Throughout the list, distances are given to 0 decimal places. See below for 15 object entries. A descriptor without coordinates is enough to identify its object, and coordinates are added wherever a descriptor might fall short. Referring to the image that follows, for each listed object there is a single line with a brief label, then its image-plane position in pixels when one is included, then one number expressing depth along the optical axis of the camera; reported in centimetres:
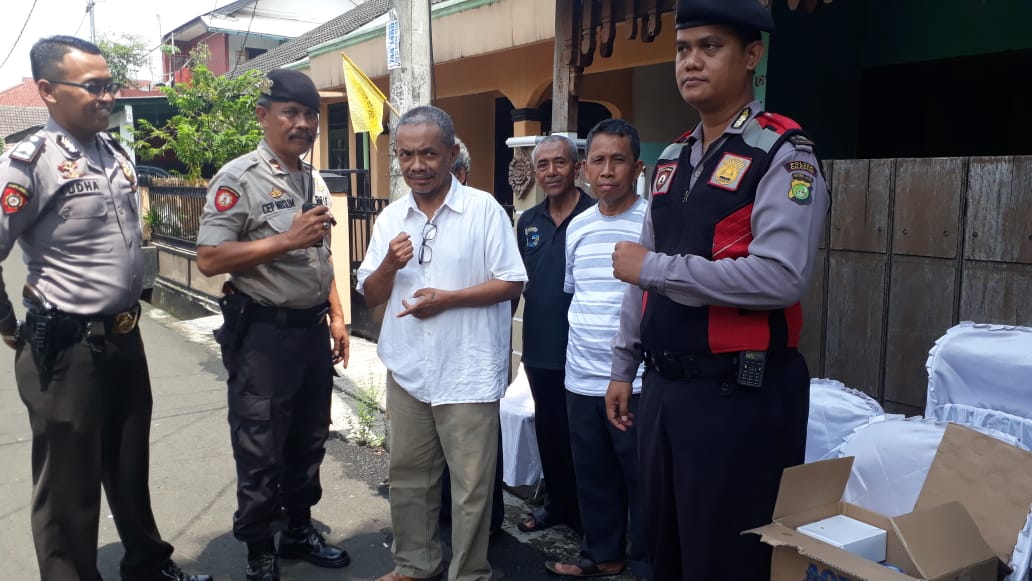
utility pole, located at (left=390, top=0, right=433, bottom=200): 425
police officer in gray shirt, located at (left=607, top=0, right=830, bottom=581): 181
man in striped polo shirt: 314
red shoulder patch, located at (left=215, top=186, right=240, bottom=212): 292
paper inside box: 205
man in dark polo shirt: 349
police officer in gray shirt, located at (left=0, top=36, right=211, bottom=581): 264
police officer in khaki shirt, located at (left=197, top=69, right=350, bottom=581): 291
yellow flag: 492
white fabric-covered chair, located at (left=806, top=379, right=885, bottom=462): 292
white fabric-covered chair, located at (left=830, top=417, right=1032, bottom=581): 254
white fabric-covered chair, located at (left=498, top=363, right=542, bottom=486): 383
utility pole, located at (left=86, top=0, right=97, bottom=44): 2325
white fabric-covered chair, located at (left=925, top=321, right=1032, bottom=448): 255
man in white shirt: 282
